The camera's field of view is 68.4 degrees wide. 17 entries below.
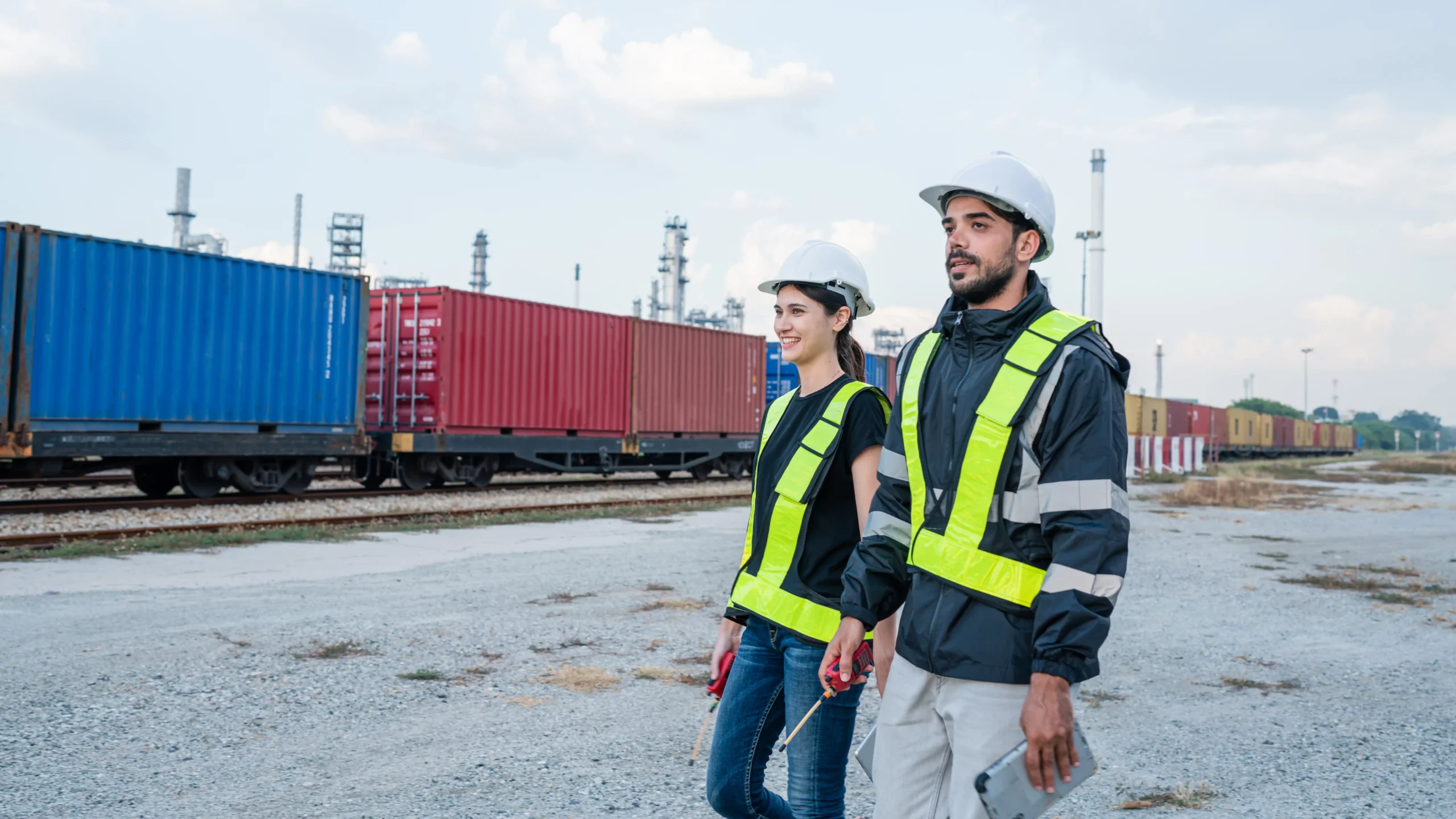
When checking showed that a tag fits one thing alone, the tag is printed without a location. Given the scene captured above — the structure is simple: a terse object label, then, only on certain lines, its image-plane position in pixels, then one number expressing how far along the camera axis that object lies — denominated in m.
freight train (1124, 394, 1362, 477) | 28.92
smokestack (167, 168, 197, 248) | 39.44
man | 1.86
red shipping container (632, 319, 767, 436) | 20.89
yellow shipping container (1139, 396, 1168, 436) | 37.78
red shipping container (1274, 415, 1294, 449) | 62.00
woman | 2.49
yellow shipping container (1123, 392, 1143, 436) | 35.22
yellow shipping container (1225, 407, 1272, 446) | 51.91
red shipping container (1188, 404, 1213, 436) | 46.00
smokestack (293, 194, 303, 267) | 52.91
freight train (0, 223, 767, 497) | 12.69
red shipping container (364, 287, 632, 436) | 17.03
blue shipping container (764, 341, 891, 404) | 25.09
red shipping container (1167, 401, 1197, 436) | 43.75
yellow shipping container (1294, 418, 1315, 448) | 67.94
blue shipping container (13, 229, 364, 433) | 12.63
